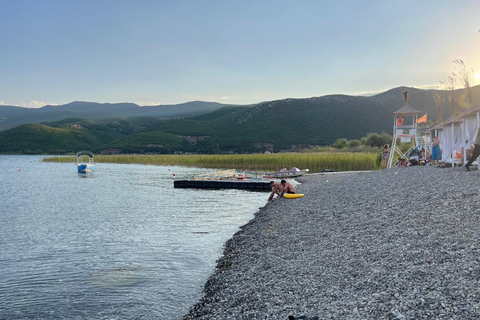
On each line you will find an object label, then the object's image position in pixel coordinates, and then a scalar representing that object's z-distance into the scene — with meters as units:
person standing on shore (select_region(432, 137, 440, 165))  23.98
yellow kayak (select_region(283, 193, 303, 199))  20.66
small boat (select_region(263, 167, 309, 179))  36.19
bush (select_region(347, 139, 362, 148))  64.88
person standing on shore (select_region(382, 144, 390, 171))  27.83
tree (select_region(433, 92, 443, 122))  37.34
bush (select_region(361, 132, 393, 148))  63.47
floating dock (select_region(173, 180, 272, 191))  29.27
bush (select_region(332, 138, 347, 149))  68.18
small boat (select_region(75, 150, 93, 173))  52.77
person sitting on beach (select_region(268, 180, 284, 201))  21.47
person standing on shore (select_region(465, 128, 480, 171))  15.02
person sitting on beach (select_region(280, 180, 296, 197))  21.38
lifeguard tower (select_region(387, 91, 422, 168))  30.50
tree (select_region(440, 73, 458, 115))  34.97
